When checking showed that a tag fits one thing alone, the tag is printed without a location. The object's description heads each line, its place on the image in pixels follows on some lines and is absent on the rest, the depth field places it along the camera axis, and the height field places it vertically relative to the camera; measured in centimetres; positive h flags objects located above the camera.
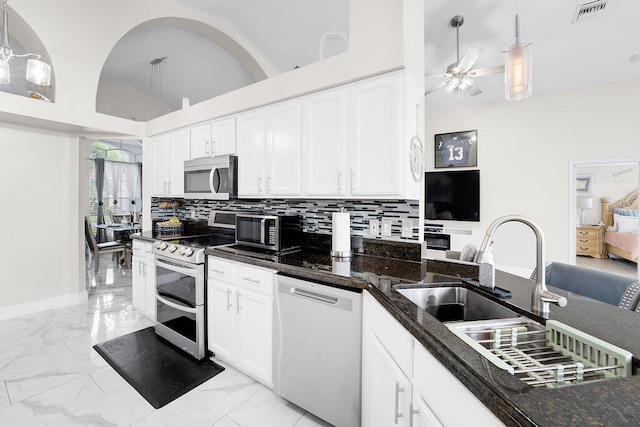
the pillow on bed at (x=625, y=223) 423 -18
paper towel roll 223 -17
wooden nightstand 461 -47
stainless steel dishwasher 163 -84
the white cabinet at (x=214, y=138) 300 +80
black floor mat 213 -130
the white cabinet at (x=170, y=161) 353 +64
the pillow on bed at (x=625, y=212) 426 +0
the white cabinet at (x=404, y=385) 80 -62
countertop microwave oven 238 -17
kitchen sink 149 -47
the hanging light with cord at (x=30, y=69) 246 +127
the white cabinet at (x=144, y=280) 316 -78
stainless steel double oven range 249 -73
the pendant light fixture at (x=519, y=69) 205 +103
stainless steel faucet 114 -24
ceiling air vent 300 +215
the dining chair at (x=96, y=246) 469 -61
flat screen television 503 +30
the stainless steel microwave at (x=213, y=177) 294 +37
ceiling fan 282 +149
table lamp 457 +15
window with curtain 806 +87
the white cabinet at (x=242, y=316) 208 -81
